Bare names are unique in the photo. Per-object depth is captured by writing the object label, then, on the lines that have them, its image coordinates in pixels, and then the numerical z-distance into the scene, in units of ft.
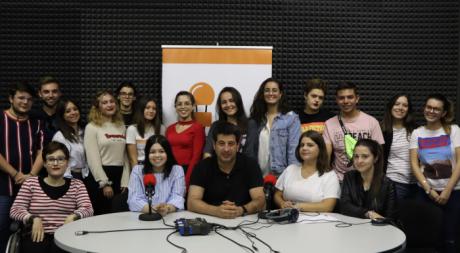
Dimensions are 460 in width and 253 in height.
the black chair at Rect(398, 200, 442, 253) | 10.15
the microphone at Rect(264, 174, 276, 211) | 9.53
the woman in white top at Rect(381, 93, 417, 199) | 13.70
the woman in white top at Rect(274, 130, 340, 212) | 10.81
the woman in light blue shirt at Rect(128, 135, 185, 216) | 10.84
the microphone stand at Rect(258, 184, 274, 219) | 9.53
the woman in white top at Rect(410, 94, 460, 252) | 12.87
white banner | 15.55
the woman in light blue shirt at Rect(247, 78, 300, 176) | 13.44
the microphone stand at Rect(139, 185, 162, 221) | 9.56
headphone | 9.45
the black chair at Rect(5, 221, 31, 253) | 9.19
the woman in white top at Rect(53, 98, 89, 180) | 13.24
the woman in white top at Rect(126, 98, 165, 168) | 13.79
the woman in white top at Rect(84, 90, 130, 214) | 13.30
